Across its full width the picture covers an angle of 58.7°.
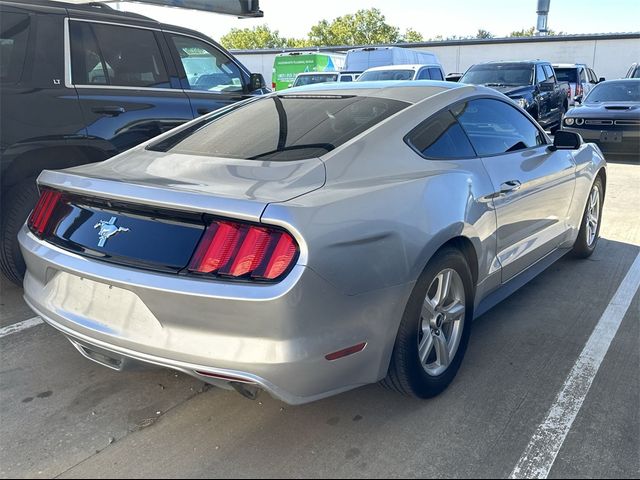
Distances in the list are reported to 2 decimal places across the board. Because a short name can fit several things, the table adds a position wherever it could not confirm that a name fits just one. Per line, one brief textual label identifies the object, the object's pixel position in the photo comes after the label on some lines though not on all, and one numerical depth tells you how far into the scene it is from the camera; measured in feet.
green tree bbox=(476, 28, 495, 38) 368.68
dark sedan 33.76
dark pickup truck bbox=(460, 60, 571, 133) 40.57
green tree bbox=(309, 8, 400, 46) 226.79
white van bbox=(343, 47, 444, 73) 62.90
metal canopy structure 21.48
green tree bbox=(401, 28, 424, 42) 274.98
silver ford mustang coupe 7.06
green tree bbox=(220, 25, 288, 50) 256.93
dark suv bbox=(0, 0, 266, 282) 13.00
